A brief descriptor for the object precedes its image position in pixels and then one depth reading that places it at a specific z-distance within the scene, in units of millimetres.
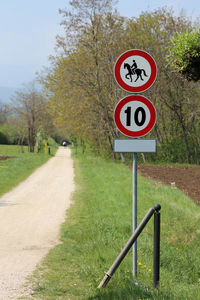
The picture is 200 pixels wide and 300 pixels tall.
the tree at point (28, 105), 92937
